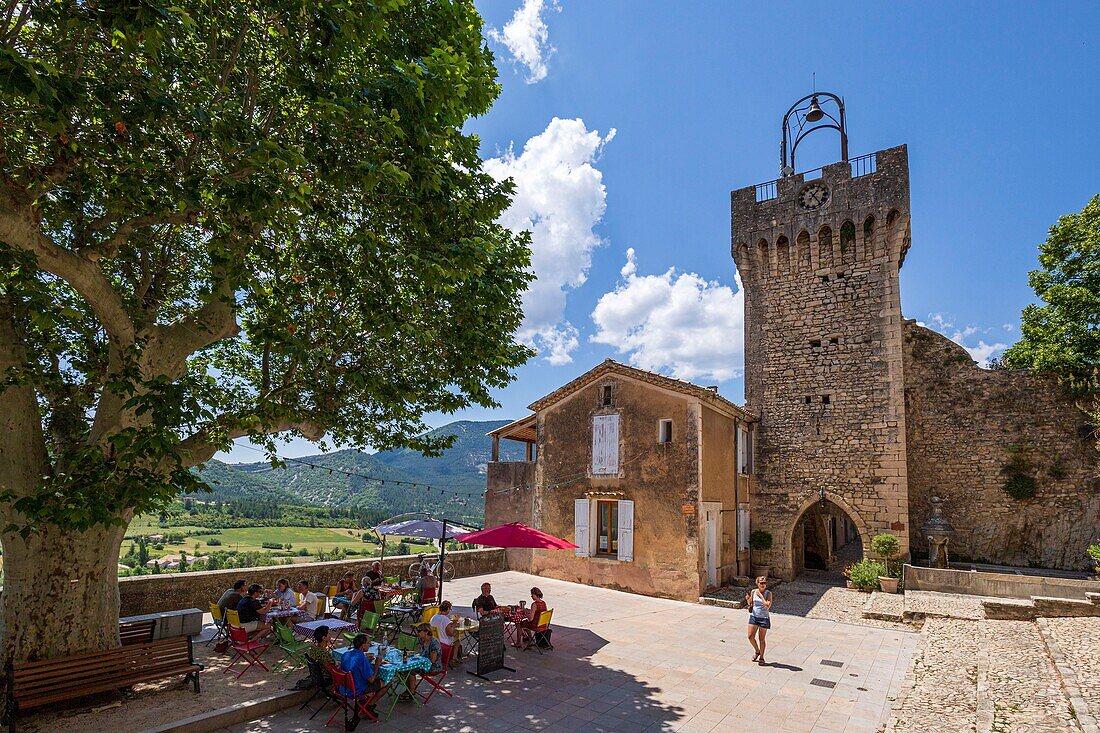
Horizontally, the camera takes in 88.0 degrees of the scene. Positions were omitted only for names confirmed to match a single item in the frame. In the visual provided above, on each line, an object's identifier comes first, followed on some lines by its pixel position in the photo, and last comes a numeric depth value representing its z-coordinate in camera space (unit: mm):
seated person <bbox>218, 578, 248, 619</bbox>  8906
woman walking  9648
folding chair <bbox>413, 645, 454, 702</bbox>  7678
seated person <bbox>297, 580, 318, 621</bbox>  9531
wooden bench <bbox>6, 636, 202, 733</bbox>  6156
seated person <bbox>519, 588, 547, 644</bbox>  10047
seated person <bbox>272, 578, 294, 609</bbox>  9453
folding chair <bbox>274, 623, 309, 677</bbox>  7746
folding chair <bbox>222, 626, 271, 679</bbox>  7984
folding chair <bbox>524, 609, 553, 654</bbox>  10125
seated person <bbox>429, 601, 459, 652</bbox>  8656
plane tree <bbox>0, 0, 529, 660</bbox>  5543
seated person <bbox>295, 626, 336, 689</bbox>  7074
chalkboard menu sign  8719
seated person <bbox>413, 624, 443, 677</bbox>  8188
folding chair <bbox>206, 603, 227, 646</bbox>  8953
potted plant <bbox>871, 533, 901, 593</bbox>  17000
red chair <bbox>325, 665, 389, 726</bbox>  6559
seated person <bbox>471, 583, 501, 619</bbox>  9820
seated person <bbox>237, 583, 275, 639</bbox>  8711
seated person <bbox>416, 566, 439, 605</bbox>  11369
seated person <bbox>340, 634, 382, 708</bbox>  6641
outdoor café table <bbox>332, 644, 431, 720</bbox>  6980
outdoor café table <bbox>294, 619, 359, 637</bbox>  8633
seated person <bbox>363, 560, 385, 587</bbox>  11826
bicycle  13930
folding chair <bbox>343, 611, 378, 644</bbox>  9367
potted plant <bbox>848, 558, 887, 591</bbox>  16688
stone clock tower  18031
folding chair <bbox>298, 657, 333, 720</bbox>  7129
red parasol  11172
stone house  15766
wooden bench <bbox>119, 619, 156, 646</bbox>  8039
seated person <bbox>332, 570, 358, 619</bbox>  10648
